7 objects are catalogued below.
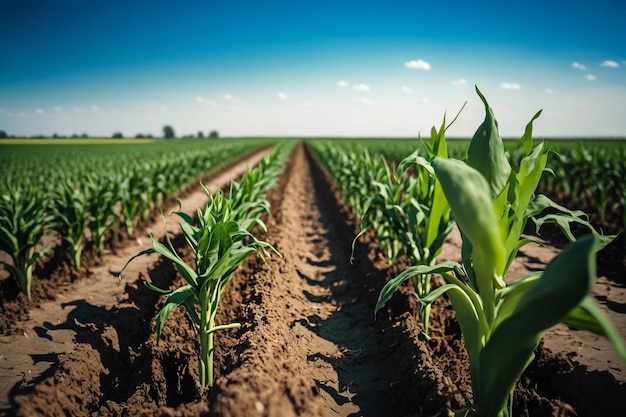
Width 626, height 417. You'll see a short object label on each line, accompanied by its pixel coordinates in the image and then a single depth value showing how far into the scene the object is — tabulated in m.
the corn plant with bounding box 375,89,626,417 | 1.08
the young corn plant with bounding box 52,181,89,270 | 4.84
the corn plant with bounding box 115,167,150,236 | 6.38
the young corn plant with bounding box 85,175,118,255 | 5.40
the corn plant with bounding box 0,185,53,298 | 4.02
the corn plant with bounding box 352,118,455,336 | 2.54
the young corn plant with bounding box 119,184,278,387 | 2.37
